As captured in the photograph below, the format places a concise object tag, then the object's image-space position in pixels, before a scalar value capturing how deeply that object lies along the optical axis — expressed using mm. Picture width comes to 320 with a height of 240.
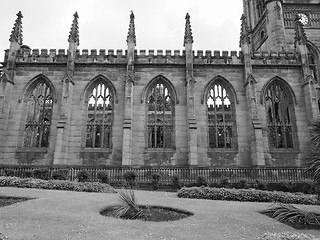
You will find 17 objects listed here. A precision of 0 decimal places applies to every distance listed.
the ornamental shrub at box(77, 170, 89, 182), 19516
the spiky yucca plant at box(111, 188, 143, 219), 9156
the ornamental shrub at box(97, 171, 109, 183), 19594
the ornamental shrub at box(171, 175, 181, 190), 19188
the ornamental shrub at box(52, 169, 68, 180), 19562
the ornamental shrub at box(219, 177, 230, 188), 18734
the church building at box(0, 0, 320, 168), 23109
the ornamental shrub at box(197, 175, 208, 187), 19062
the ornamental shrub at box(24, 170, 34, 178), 20147
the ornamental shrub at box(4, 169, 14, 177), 20166
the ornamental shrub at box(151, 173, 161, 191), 19234
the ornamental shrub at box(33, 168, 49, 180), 19734
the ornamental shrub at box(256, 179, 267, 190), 18469
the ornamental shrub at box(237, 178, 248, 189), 18733
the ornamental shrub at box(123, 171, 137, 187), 19422
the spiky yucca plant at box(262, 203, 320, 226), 9211
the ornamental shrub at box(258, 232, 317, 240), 6376
